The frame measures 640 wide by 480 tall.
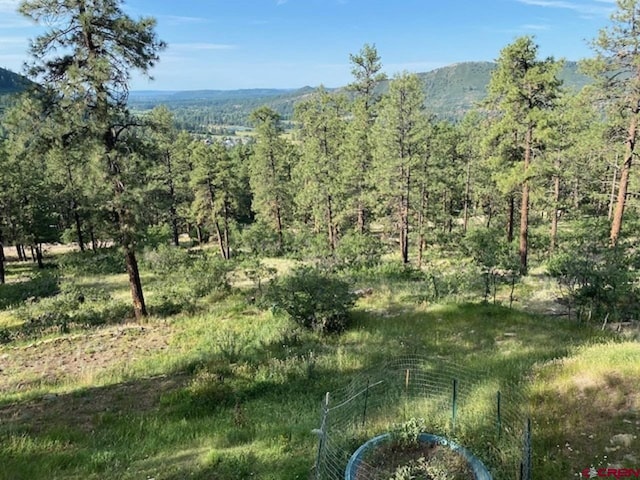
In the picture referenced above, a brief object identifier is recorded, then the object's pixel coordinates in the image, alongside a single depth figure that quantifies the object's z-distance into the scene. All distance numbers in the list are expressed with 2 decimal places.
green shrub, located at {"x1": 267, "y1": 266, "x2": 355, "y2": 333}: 12.91
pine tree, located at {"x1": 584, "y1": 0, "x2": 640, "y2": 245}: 16.33
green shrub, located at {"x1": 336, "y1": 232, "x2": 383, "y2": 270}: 26.17
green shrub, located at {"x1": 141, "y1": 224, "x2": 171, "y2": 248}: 38.53
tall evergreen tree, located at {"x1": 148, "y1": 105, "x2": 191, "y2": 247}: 40.86
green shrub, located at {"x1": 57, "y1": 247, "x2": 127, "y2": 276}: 30.92
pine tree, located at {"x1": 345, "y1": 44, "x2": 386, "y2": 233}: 31.58
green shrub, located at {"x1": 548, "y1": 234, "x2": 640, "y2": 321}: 12.55
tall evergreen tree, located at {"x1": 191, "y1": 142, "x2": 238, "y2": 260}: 36.66
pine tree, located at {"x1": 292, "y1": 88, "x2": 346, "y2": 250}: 31.77
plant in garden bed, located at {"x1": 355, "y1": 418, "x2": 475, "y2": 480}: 4.62
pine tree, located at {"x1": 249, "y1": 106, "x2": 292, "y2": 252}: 37.59
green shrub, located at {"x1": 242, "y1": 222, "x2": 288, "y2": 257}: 39.91
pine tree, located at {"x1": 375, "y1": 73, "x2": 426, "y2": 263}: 25.52
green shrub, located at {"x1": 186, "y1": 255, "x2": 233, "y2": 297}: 18.92
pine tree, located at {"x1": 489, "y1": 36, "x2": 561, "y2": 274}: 18.61
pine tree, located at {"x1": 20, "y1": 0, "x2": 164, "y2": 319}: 12.71
